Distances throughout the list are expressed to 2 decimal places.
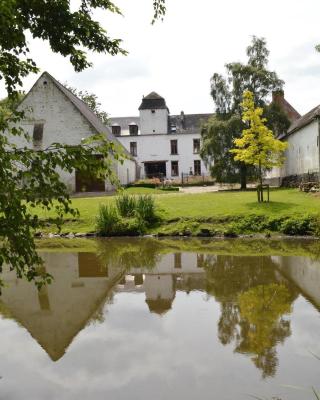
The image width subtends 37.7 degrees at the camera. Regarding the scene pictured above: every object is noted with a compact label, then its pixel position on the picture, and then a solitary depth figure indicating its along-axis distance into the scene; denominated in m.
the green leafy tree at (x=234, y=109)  36.22
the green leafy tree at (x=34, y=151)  3.45
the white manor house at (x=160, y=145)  60.34
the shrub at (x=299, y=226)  18.05
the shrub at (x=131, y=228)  19.72
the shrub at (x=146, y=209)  20.45
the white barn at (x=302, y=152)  30.77
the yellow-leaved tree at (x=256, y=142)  22.12
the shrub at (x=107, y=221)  19.94
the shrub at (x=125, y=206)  20.78
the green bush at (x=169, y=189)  38.88
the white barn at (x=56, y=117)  35.22
